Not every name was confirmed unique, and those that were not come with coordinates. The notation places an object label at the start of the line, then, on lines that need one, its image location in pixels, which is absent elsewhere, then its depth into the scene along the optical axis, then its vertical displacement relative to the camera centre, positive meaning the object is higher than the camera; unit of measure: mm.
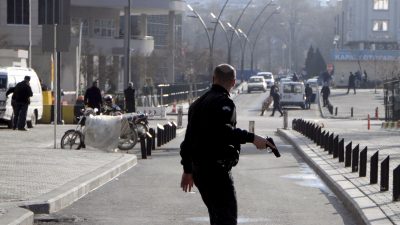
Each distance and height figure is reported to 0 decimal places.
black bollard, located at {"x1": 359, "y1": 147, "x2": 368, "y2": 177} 18359 -1743
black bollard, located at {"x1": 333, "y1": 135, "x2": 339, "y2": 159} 23969 -1881
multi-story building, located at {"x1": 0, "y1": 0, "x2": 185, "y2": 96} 75438 +1937
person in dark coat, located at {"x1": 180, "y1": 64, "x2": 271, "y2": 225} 9320 -732
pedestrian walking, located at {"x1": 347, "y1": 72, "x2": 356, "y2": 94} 94688 -1853
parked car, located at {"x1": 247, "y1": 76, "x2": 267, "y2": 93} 100500 -2168
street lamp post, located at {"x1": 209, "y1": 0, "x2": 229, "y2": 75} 75100 -136
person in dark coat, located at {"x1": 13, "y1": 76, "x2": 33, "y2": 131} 34000 -1156
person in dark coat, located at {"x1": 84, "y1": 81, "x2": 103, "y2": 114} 35875 -1239
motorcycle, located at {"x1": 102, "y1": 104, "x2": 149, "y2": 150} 27294 -1791
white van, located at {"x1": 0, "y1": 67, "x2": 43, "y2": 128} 36406 -1217
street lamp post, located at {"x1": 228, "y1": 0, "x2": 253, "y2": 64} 83912 +544
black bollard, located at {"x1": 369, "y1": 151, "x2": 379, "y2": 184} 16656 -1685
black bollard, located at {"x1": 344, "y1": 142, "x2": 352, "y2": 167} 21312 -1882
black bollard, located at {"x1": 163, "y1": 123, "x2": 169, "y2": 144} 31500 -2145
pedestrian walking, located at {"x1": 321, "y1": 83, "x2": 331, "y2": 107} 73750 -2205
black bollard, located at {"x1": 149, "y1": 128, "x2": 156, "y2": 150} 28484 -2055
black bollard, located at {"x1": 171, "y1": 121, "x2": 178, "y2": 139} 34519 -2221
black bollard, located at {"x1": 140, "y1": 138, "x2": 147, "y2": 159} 25023 -1990
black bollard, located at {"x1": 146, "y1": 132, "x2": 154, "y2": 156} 26031 -2008
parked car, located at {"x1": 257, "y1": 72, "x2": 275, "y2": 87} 114812 -1850
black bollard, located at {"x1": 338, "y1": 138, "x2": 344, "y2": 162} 22836 -1869
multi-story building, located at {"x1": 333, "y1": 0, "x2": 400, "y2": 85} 127688 +3382
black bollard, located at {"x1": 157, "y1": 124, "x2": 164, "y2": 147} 30125 -2065
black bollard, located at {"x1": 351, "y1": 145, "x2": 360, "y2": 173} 19984 -1798
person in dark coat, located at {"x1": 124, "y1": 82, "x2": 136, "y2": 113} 43594 -1544
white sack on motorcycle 25938 -1739
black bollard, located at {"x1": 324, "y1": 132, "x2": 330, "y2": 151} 26145 -1951
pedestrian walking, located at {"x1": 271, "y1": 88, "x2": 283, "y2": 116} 65219 -2335
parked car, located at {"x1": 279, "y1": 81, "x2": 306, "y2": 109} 74938 -2276
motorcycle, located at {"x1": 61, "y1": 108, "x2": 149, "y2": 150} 26547 -1829
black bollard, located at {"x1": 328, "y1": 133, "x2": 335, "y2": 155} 25219 -1917
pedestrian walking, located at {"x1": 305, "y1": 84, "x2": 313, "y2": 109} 76250 -2360
